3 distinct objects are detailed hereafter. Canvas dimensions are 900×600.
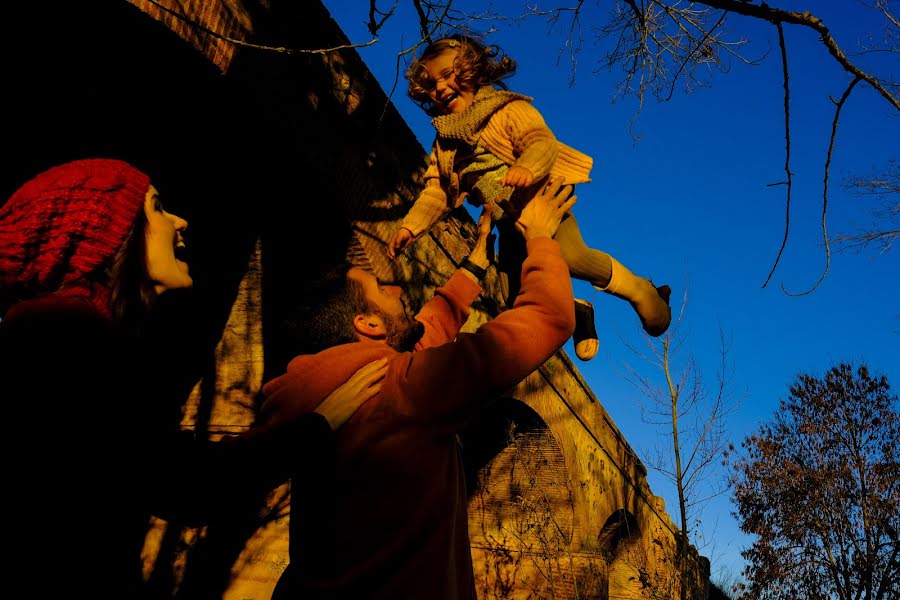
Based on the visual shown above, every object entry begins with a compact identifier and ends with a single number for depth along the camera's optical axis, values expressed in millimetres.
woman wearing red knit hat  1206
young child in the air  2572
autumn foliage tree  16734
